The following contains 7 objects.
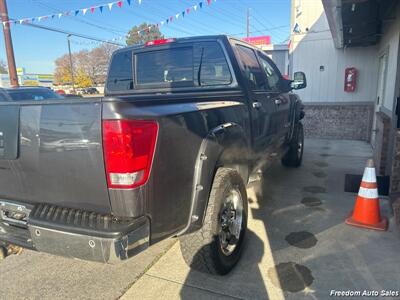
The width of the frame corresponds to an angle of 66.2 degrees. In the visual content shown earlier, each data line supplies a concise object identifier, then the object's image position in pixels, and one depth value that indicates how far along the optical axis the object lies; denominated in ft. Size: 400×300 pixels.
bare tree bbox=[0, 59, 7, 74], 209.41
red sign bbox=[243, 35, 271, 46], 118.25
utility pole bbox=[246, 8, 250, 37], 135.85
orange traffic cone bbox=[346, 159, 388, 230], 11.08
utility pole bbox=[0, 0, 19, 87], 41.16
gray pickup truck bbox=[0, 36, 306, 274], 5.48
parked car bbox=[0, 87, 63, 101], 28.04
